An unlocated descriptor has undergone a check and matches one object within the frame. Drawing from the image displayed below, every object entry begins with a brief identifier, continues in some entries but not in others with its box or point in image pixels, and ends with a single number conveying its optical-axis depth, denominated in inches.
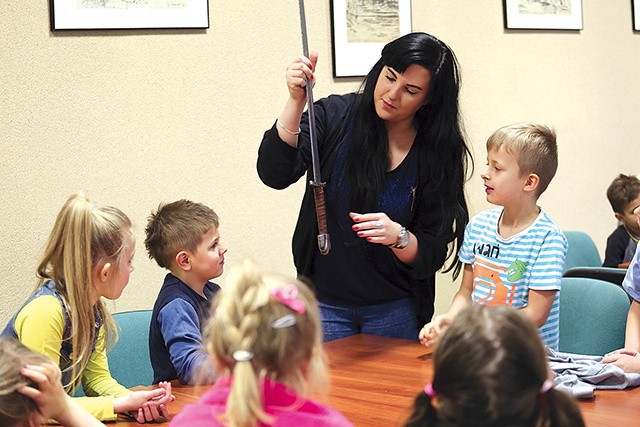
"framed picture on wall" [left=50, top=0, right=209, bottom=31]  129.2
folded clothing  81.3
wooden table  77.6
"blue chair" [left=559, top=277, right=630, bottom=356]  108.9
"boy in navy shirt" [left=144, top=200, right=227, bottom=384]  94.0
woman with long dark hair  106.3
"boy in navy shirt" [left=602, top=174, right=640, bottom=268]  189.9
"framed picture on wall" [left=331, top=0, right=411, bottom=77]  164.6
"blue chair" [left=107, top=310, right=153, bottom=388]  108.0
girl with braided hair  54.6
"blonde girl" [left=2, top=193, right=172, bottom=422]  85.0
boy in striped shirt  100.0
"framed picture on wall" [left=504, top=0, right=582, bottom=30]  200.5
